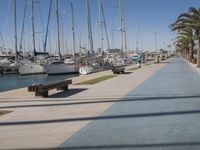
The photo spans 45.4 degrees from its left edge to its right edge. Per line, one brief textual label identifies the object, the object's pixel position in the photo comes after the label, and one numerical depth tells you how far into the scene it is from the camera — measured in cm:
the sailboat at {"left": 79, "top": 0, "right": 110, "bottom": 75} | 2732
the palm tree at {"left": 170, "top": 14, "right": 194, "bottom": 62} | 3060
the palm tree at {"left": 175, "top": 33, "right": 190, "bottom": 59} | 4300
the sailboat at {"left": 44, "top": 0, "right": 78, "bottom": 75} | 3147
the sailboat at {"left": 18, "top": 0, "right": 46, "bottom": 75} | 3260
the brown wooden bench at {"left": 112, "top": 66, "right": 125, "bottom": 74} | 1975
